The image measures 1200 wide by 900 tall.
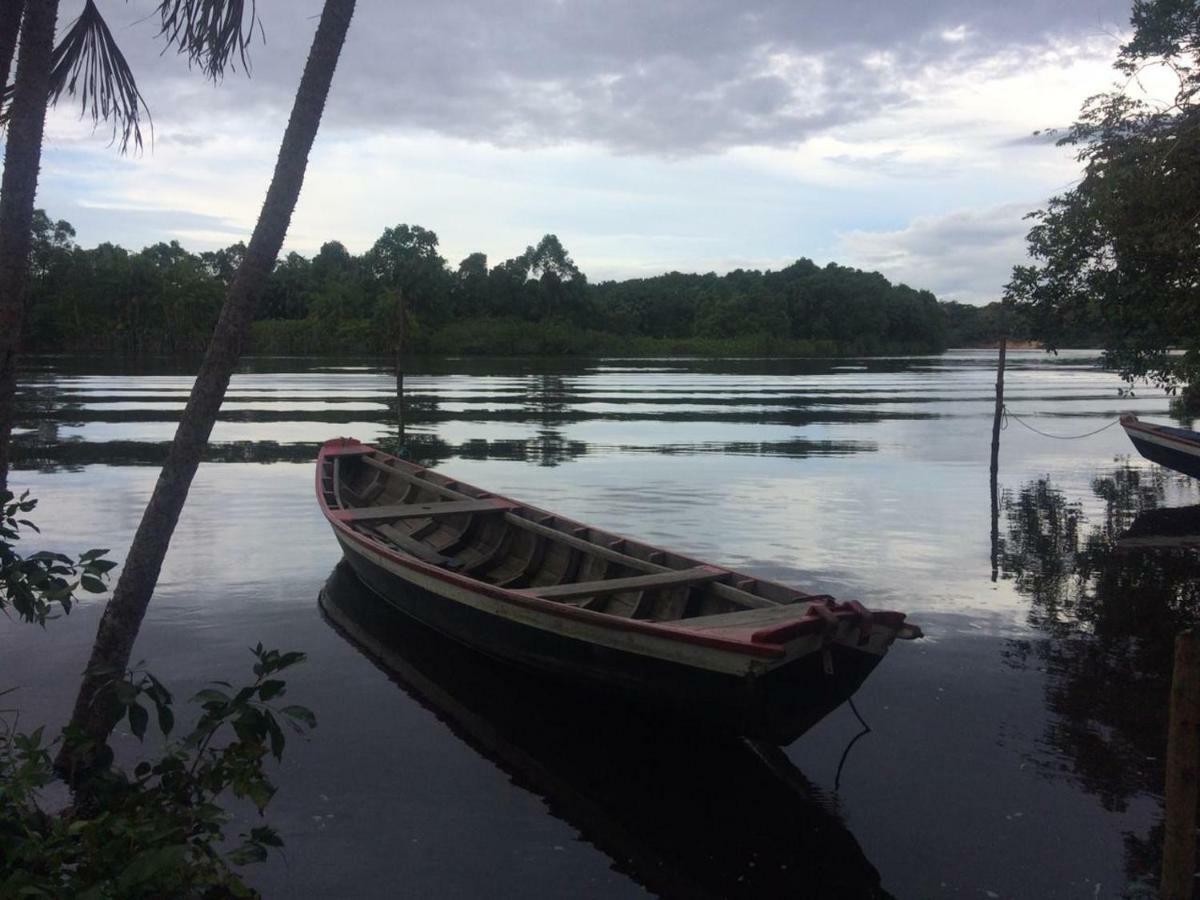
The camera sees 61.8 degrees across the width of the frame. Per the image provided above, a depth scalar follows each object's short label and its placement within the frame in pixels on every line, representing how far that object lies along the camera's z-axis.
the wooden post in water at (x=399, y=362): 27.56
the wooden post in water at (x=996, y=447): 16.79
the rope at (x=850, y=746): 7.03
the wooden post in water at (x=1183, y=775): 4.44
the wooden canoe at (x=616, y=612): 6.34
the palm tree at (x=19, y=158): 4.49
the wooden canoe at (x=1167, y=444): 20.42
